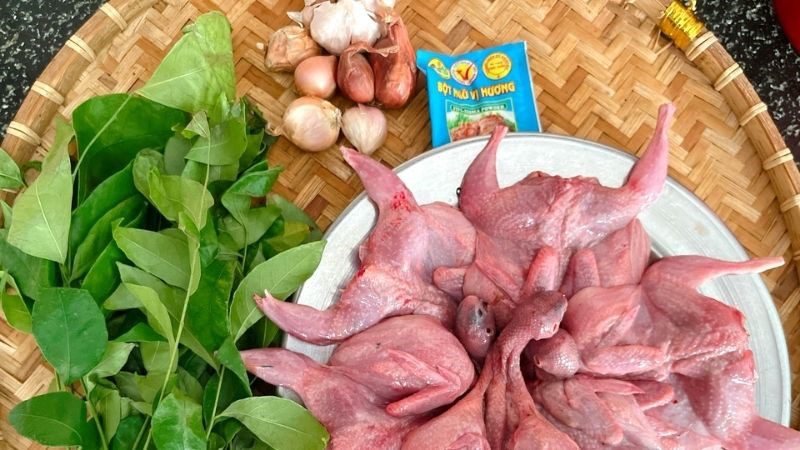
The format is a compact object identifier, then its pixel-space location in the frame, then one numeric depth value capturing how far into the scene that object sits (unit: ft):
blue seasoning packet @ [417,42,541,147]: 2.60
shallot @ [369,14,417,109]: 2.58
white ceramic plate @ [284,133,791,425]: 2.46
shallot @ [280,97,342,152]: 2.55
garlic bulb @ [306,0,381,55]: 2.60
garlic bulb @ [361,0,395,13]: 2.62
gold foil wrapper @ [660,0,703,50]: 2.63
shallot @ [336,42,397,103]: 2.57
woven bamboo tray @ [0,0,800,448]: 2.60
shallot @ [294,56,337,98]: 2.59
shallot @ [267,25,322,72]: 2.61
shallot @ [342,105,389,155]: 2.57
